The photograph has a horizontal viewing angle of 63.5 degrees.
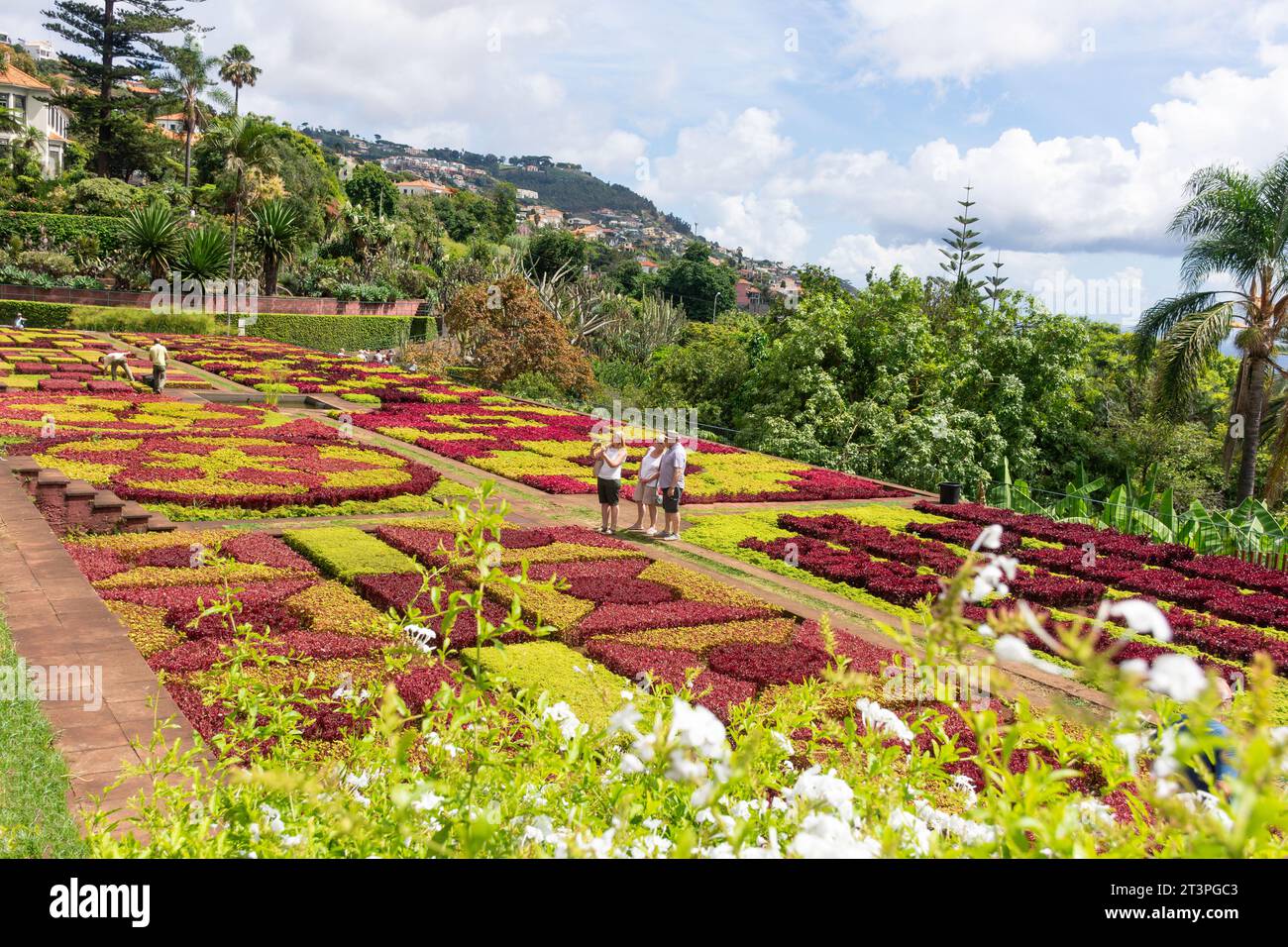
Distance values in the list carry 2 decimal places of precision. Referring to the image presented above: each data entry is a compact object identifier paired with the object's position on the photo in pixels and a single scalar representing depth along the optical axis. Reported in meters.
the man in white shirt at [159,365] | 20.16
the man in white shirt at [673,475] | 10.99
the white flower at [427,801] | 2.07
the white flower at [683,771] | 1.81
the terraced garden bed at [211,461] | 11.44
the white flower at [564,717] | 2.75
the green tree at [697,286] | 78.62
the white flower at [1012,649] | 1.50
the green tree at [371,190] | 73.94
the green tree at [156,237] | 37.00
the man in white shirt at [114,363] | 21.44
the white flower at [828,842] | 1.77
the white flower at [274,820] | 2.34
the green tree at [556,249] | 63.08
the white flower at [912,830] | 2.14
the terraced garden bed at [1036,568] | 9.00
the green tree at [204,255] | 38.41
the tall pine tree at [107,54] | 50.72
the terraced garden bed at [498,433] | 15.06
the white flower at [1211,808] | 1.69
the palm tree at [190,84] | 54.00
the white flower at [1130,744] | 1.79
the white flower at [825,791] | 2.26
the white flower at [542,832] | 2.16
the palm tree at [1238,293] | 18.36
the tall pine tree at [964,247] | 39.28
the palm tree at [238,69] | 67.19
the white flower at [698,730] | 1.84
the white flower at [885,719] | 2.70
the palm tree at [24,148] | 47.66
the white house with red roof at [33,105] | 59.62
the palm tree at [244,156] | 38.94
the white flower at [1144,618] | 1.39
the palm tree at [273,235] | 39.50
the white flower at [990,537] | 1.75
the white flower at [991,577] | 1.65
